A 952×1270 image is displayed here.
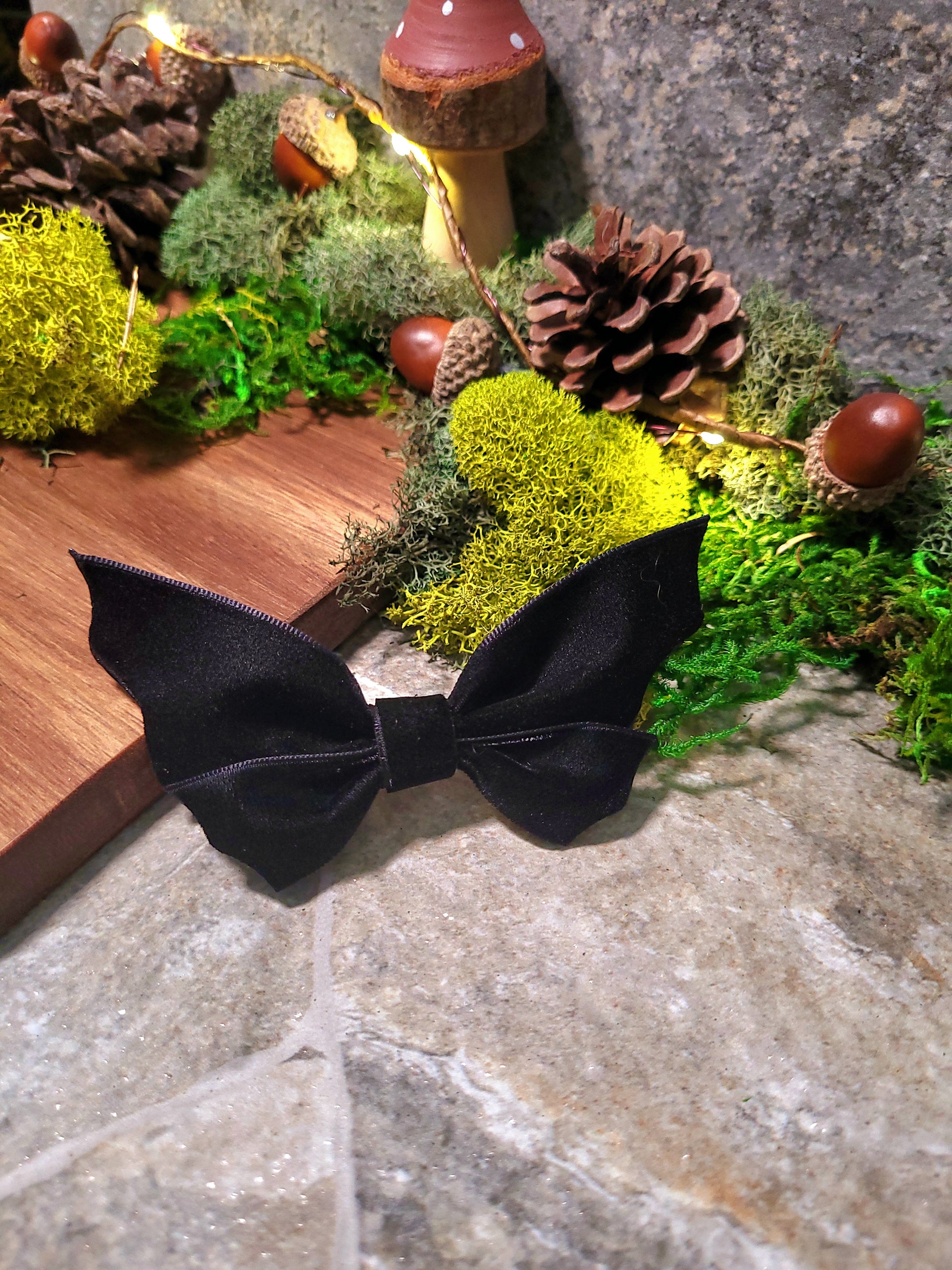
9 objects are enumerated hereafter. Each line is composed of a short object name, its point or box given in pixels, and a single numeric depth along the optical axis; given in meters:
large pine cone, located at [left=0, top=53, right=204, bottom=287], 0.24
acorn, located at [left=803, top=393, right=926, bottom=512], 0.17
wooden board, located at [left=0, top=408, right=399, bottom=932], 0.15
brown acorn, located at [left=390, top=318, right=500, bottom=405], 0.20
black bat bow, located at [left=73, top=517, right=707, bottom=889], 0.14
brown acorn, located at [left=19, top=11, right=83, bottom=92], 0.26
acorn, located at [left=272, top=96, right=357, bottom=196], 0.23
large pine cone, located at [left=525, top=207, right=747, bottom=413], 0.19
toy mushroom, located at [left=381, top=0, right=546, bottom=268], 0.20
